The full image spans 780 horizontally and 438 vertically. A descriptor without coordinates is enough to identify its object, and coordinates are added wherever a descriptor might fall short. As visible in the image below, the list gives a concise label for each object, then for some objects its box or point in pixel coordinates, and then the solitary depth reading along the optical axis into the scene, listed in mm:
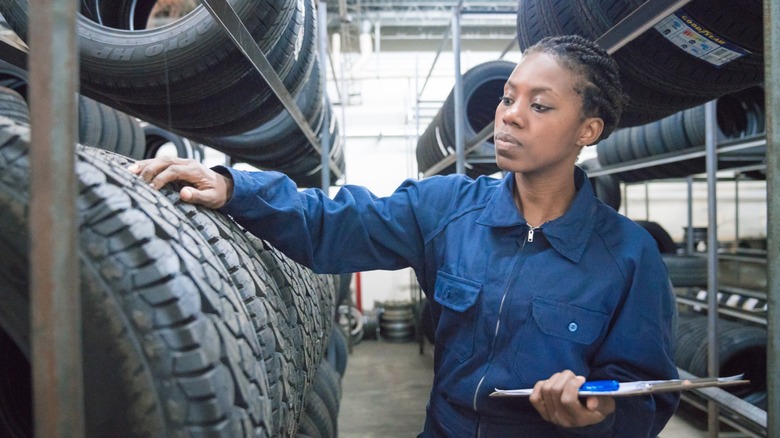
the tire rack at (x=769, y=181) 855
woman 1055
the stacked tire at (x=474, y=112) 3672
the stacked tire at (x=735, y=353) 3285
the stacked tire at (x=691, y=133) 3229
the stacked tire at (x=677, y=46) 1411
